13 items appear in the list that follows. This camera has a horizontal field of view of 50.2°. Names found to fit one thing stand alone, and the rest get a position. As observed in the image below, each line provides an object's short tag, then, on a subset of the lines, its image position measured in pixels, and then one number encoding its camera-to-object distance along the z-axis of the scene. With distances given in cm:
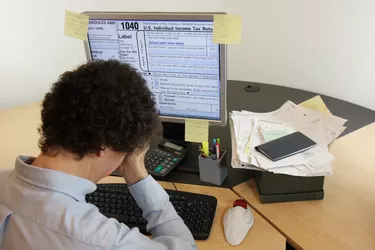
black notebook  112
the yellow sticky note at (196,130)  128
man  73
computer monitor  114
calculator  127
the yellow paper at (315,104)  145
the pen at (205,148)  120
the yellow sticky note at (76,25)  124
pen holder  120
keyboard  105
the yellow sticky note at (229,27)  109
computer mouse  101
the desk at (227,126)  129
